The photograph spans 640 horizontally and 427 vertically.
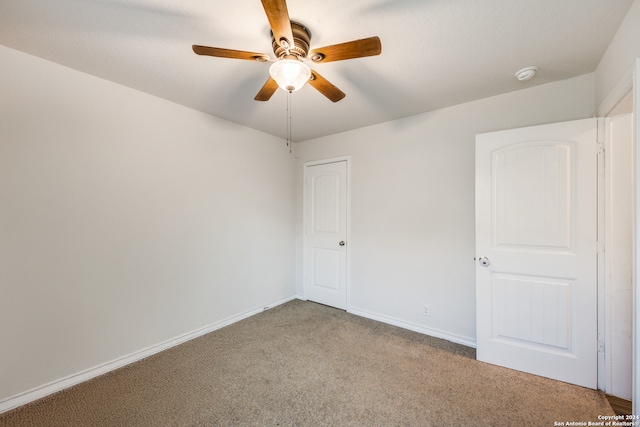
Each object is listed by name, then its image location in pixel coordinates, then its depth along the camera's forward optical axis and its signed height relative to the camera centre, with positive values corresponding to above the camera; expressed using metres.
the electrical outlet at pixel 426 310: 2.78 -1.04
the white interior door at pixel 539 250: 1.93 -0.29
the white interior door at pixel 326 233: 3.50 -0.28
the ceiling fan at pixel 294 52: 1.25 +0.87
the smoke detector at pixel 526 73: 1.96 +1.10
